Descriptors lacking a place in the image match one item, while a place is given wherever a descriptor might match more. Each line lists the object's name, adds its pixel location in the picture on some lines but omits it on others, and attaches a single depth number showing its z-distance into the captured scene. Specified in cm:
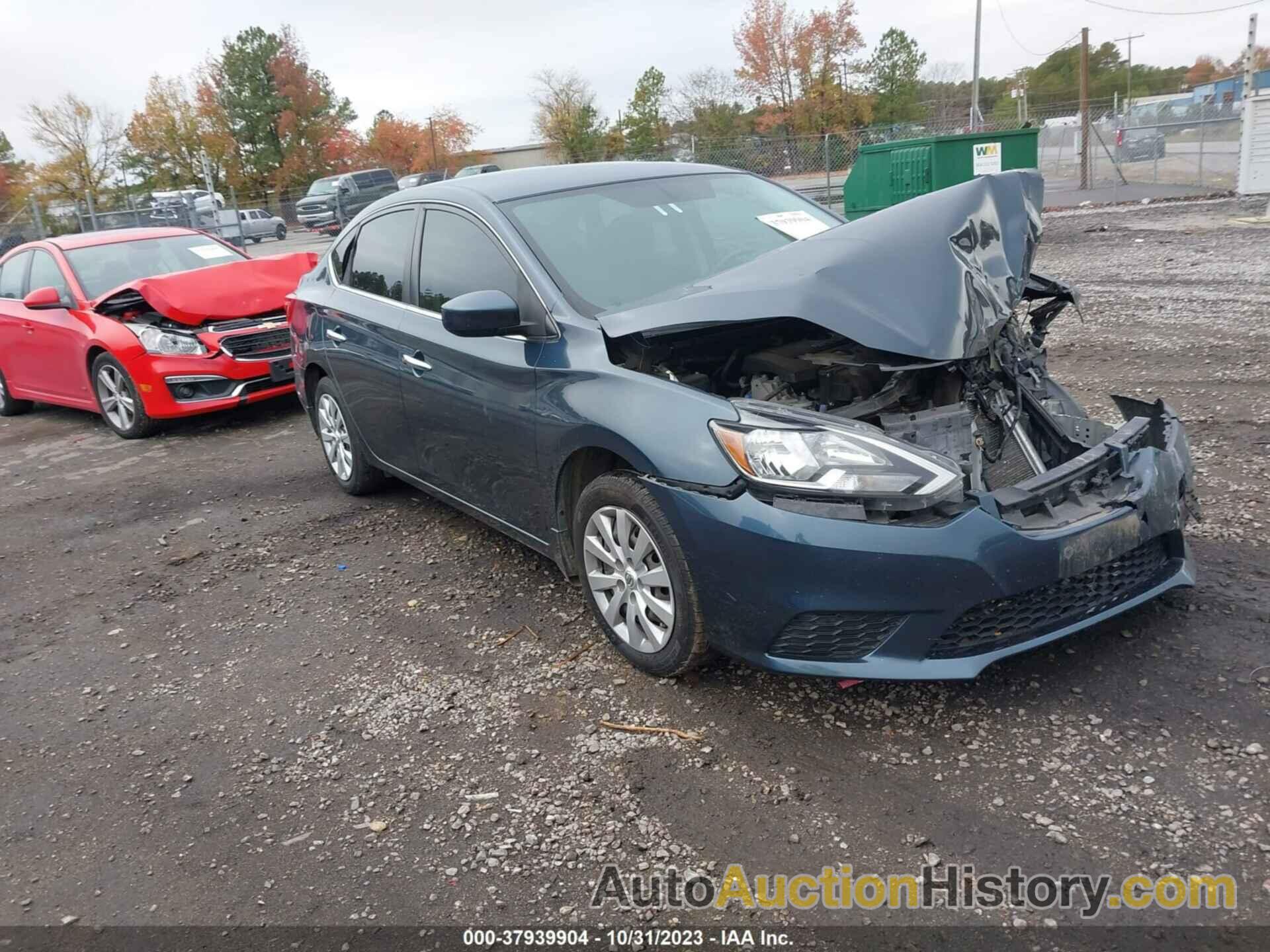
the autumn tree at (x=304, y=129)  5706
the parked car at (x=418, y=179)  2934
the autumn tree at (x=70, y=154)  4347
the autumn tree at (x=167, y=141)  4975
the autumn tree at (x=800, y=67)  4534
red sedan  750
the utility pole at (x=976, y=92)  2381
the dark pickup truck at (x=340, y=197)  2786
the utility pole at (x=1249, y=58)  1584
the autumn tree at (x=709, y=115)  4219
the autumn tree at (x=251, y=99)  5706
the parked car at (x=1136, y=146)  2452
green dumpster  1487
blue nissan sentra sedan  287
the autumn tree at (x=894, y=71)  4650
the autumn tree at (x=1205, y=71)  6788
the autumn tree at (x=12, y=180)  4456
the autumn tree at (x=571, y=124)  4181
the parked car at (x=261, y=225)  3438
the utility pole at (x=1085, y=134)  2309
